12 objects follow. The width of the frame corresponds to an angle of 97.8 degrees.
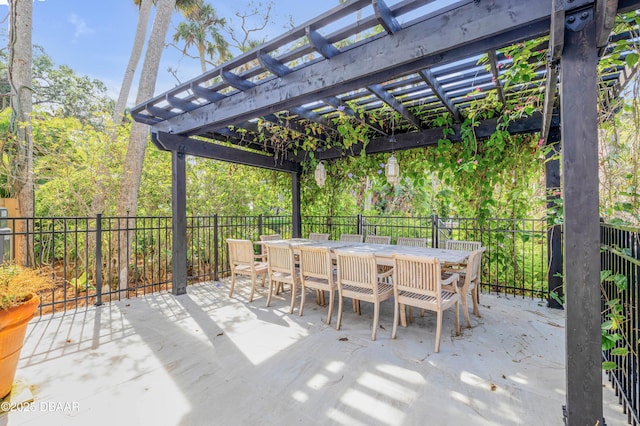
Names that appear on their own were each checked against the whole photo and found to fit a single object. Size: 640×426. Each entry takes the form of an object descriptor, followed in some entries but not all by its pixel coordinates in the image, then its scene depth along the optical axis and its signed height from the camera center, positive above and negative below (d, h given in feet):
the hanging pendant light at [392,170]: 13.70 +2.12
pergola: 4.92 +4.08
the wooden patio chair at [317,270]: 10.80 -2.28
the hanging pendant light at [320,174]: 16.57 +2.36
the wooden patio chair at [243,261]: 13.30 -2.32
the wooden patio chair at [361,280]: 9.62 -2.40
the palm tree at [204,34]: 33.47 +22.18
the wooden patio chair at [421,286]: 8.68 -2.36
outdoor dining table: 10.32 -1.64
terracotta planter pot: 6.17 -2.78
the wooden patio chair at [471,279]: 10.06 -2.67
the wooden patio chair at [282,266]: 11.99 -2.31
